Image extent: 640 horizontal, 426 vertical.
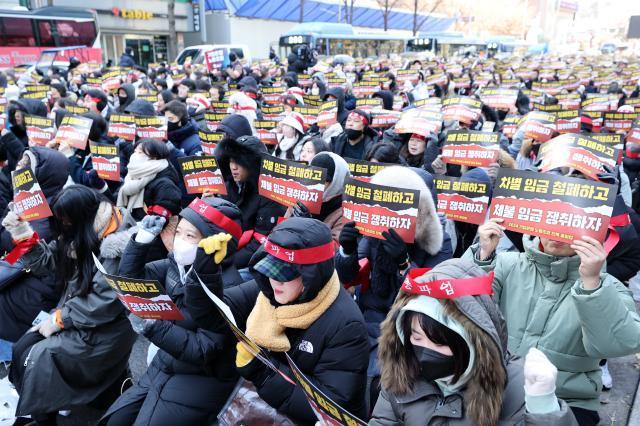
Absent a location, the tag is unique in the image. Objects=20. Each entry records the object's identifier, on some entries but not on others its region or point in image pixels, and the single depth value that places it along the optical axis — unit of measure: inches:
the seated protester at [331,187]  164.9
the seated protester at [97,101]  363.9
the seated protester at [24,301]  158.2
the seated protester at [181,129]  285.6
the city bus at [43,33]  822.5
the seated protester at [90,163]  241.3
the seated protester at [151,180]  197.2
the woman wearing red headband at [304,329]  95.6
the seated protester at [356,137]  252.7
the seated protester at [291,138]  255.6
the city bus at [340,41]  1054.7
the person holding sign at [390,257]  124.8
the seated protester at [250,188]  181.5
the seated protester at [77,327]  133.6
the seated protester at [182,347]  111.0
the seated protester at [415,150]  234.4
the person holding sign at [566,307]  83.7
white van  830.5
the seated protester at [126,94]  392.8
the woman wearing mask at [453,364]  71.5
